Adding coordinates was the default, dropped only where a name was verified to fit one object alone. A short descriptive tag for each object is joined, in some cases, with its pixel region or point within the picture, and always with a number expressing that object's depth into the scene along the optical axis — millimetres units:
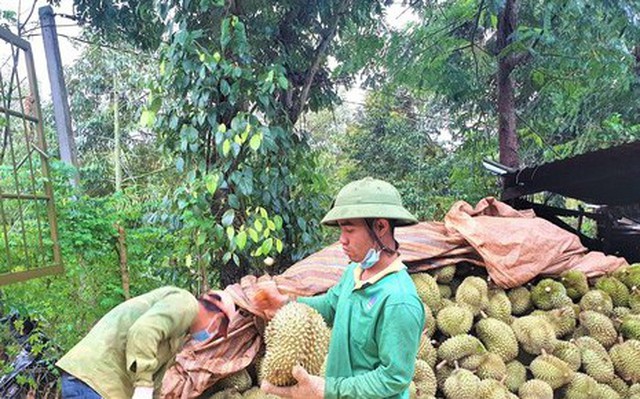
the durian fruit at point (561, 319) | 2943
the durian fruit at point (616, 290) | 3205
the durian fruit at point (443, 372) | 2590
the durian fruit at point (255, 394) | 2400
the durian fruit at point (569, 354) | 2770
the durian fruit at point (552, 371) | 2623
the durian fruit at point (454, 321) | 2719
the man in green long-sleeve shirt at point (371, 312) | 1297
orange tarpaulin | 2395
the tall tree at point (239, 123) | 3215
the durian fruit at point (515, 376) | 2652
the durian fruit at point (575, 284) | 3189
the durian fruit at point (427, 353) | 2600
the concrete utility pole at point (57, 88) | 4418
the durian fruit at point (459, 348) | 2615
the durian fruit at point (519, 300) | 3039
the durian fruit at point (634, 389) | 2748
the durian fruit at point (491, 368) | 2588
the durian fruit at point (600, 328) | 2953
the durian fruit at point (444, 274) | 3026
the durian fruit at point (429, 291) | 2834
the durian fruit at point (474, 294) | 2863
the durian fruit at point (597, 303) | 3084
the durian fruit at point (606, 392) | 2701
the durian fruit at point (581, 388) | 2662
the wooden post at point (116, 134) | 8531
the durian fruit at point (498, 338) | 2736
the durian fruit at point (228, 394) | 2393
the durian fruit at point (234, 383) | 2461
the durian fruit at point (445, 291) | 2988
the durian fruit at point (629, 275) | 3246
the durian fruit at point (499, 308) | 2918
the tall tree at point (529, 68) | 4207
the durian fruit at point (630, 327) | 2965
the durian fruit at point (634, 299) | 3164
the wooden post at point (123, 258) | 3262
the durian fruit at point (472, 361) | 2607
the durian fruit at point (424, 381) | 2436
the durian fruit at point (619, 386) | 2785
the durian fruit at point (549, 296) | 3035
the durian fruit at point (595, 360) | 2791
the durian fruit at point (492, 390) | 2468
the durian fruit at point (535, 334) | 2742
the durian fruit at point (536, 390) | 2555
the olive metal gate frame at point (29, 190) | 2414
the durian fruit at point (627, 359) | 2801
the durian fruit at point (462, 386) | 2458
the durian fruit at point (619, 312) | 3100
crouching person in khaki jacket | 1749
